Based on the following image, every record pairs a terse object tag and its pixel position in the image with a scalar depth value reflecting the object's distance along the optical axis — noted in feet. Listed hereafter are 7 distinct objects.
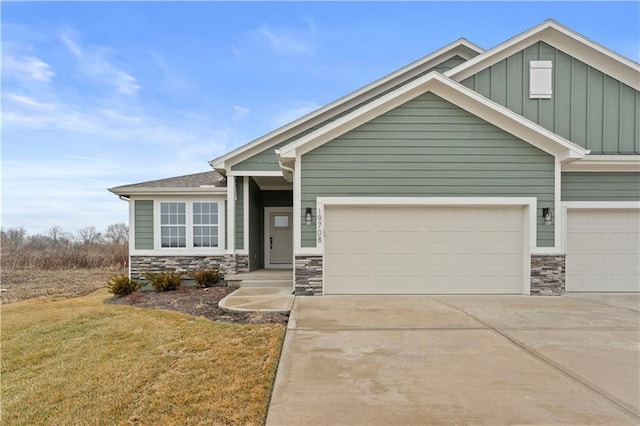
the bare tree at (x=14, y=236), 101.30
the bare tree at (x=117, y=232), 103.50
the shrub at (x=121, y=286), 32.28
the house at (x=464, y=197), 28.01
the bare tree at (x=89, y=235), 92.38
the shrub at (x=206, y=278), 34.27
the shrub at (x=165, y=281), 32.83
